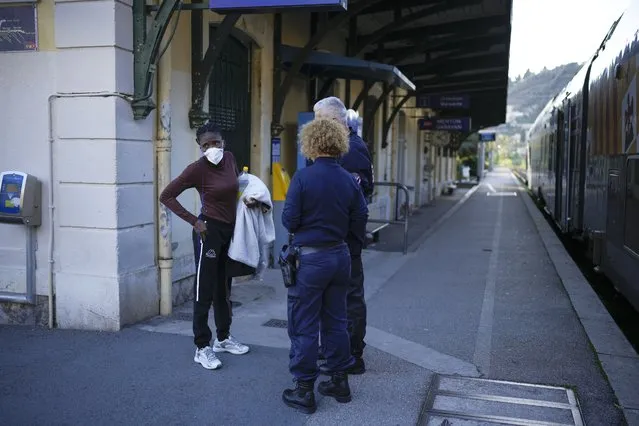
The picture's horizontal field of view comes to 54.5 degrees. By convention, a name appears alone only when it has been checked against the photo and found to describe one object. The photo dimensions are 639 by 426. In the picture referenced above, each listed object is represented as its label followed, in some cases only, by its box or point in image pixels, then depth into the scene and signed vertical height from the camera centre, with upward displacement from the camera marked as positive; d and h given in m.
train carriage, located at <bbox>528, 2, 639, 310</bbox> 5.47 +0.21
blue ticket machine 5.32 -0.33
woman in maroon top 4.51 -0.35
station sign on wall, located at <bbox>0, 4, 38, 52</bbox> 5.50 +1.24
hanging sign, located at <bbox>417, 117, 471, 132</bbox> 18.83 +1.47
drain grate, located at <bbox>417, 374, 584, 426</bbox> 3.82 -1.51
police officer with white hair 4.40 -0.61
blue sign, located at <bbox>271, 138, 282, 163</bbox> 8.49 +0.28
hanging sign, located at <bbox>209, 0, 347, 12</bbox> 4.90 +1.32
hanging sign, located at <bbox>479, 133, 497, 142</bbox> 45.78 +2.69
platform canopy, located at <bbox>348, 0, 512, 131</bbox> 10.70 +2.79
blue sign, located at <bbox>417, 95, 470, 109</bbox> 16.00 +1.84
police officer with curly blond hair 3.76 -0.50
